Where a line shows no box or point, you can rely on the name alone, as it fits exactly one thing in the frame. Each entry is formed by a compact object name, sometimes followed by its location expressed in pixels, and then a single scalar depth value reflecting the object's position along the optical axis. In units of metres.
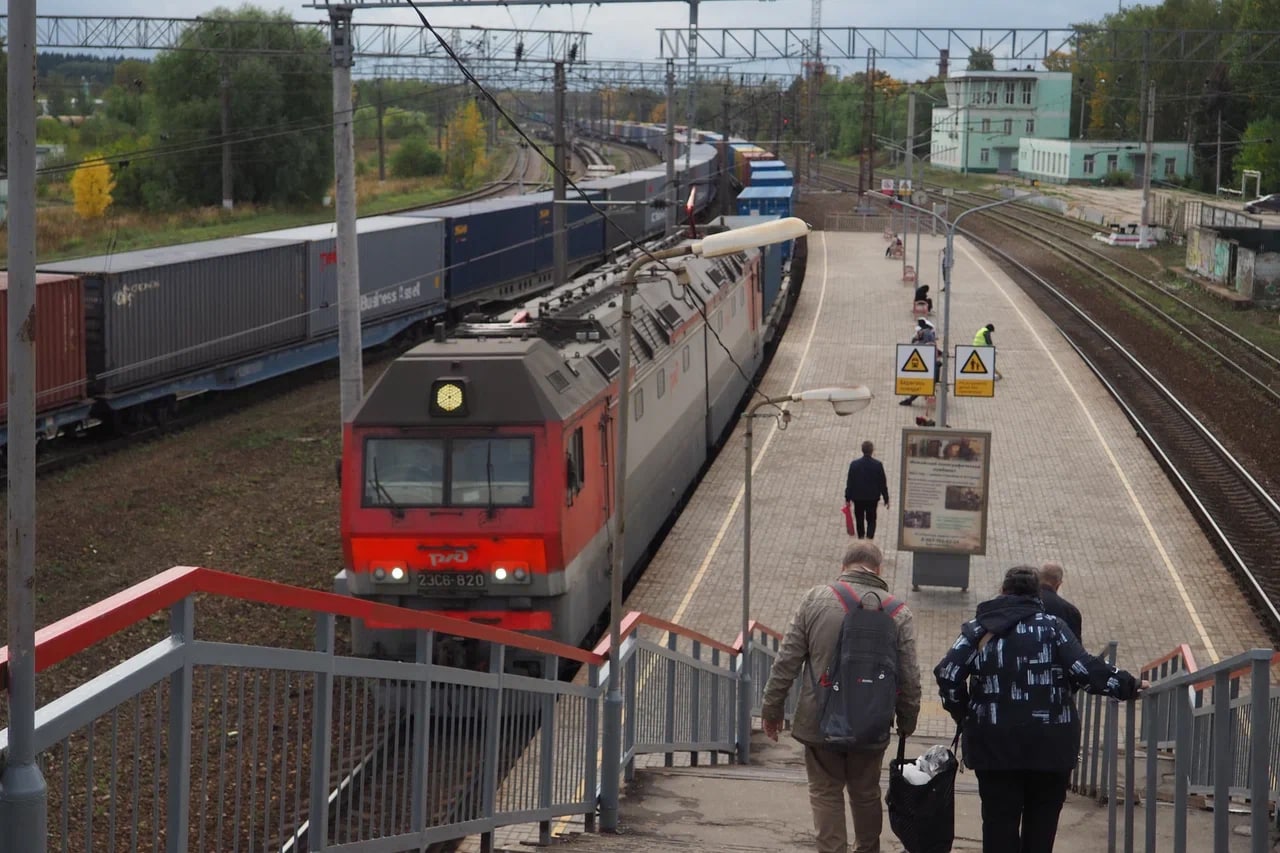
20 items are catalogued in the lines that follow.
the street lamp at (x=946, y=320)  22.39
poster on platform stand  17.39
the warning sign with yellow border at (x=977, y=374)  21.91
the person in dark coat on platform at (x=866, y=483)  18.67
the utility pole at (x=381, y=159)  71.21
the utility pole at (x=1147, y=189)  51.49
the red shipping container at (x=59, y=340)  22.30
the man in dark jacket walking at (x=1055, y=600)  8.34
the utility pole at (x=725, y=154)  44.62
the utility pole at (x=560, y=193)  28.38
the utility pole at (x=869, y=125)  67.06
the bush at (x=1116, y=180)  91.06
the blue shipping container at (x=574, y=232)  39.25
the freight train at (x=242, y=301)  23.20
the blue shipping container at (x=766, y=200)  50.47
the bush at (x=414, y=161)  76.88
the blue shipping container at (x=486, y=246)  34.78
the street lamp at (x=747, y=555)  11.57
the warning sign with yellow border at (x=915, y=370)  22.67
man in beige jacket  6.86
